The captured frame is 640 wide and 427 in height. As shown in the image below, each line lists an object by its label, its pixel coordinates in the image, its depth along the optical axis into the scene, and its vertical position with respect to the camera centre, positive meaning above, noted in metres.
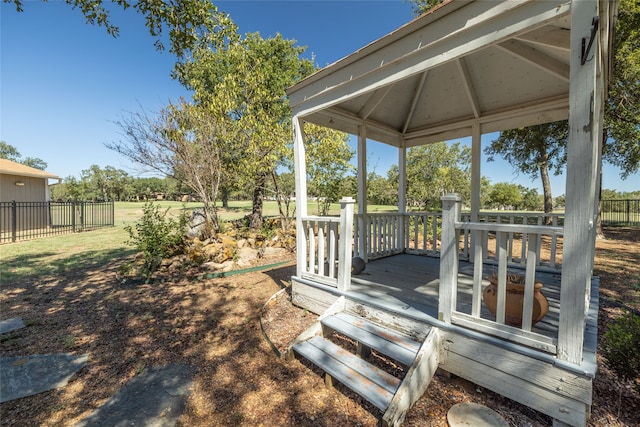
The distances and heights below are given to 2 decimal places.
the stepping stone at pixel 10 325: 3.27 -1.59
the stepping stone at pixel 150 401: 1.92 -1.60
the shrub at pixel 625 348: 1.84 -1.00
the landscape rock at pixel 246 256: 6.24 -1.26
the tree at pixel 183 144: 6.52 +1.56
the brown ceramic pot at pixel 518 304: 2.14 -0.79
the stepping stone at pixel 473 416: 1.79 -1.48
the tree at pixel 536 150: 9.41 +2.50
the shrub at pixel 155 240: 5.59 -0.79
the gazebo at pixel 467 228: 1.68 -0.22
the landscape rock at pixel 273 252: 6.90 -1.24
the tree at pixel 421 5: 8.96 +7.40
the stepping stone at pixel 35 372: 2.25 -1.61
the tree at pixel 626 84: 6.08 +3.30
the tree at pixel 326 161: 7.85 +1.45
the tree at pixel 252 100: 7.28 +3.33
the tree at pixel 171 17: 3.93 +2.97
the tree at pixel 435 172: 15.85 +2.64
